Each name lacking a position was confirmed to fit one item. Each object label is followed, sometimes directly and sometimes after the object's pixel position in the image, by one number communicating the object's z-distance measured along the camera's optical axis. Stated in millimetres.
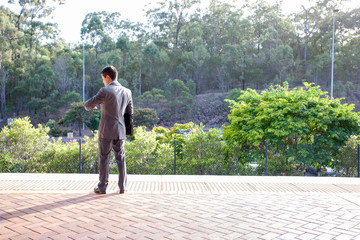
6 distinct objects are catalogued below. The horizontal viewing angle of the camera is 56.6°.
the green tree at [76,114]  32000
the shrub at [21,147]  7668
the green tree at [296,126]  8891
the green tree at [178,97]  40750
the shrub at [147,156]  7930
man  4652
